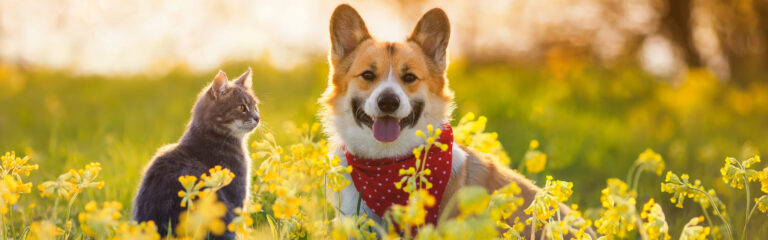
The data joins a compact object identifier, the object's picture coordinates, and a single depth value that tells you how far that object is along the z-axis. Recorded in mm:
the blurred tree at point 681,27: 13016
